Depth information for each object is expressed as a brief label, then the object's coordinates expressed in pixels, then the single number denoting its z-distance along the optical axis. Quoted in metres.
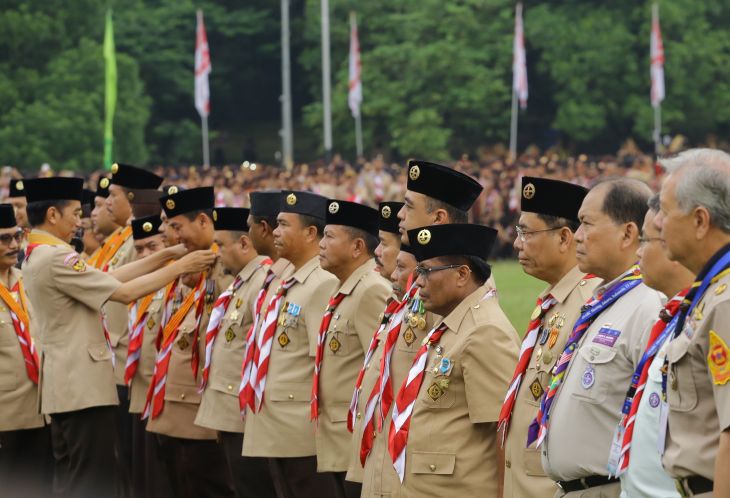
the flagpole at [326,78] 69.28
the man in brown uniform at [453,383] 9.74
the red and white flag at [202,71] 65.14
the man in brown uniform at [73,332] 14.14
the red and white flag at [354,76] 67.34
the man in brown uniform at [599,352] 8.50
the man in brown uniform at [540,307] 9.23
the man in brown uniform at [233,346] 13.33
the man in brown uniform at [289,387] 12.61
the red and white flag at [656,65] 63.56
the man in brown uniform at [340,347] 11.90
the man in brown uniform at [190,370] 14.36
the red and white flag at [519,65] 65.04
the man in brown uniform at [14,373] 14.83
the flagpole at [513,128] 67.44
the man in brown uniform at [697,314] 6.95
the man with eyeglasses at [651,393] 7.76
